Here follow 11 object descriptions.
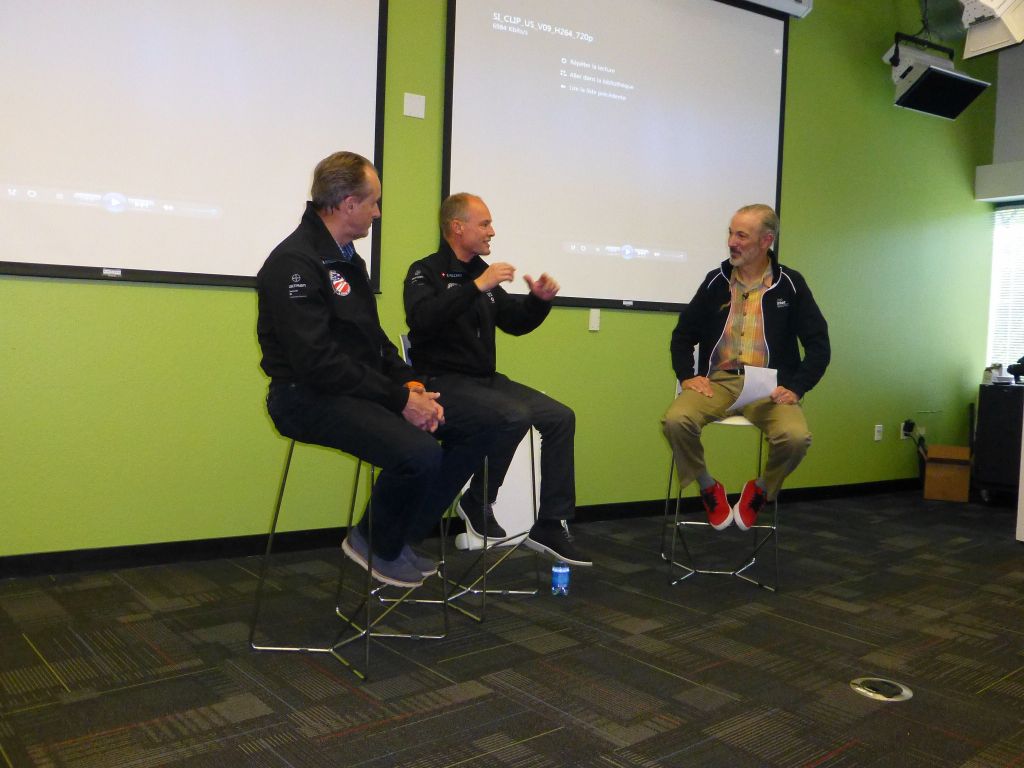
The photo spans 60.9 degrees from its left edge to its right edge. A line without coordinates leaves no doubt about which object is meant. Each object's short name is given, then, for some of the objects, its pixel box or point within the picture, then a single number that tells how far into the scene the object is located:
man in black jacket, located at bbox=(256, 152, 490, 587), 2.11
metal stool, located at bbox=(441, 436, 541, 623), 2.65
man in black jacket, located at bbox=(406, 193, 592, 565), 2.74
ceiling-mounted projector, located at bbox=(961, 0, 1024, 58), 4.36
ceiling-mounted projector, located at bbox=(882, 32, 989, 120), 5.00
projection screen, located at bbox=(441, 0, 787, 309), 3.75
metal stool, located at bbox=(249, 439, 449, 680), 2.17
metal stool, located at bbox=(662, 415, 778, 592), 3.12
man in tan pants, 3.14
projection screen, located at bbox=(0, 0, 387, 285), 2.86
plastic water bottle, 2.89
